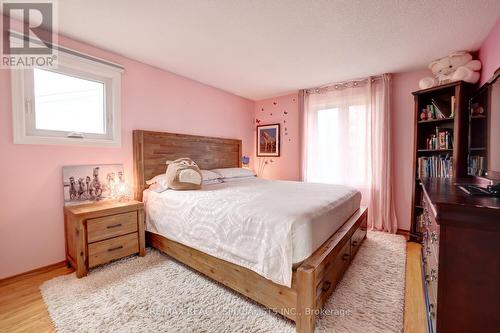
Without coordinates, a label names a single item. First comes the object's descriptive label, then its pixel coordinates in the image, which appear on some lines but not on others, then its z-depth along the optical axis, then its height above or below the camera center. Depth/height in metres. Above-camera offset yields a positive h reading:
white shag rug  1.48 -1.11
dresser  0.94 -0.47
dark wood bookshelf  2.43 +0.40
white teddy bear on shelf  2.42 +1.07
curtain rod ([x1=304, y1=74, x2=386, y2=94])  3.33 +1.26
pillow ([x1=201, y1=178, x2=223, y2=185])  3.13 -0.30
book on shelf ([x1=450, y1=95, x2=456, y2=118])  2.52 +0.63
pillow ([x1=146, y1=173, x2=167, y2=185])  2.69 -0.23
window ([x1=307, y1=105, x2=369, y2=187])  3.50 +0.24
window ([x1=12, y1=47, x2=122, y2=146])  2.05 +0.63
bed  1.44 -0.61
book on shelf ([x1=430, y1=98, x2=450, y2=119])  2.68 +0.65
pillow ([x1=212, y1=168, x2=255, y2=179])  3.49 -0.19
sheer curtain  3.24 +0.34
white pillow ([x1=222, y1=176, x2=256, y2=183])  3.43 -0.29
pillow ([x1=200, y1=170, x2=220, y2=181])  3.16 -0.20
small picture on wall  4.48 +0.44
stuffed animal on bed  2.56 -0.18
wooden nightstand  2.04 -0.71
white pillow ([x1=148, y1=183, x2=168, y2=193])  2.63 -0.32
